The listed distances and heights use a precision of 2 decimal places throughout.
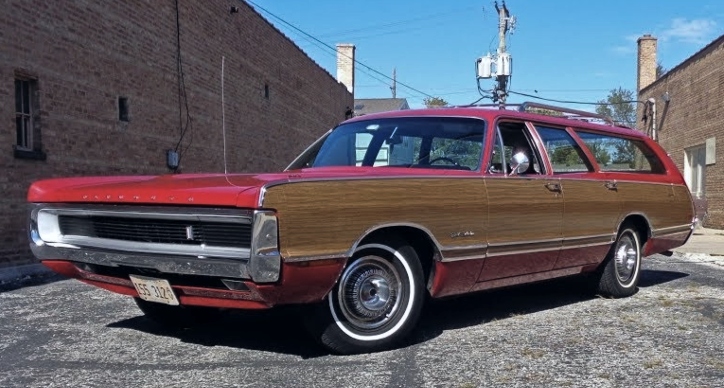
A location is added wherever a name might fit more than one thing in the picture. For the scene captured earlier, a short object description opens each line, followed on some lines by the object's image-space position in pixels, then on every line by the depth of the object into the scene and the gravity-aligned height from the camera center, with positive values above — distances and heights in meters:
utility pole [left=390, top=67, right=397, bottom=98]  60.57 +6.60
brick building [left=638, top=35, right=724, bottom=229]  17.98 +1.29
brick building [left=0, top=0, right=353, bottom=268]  9.02 +1.34
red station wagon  3.88 -0.33
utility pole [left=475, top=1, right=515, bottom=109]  28.33 +3.88
